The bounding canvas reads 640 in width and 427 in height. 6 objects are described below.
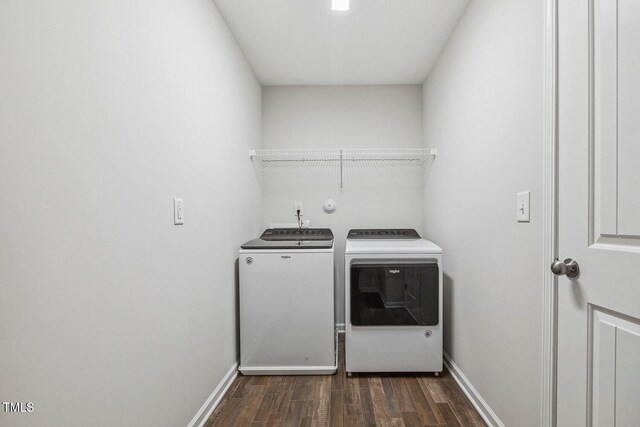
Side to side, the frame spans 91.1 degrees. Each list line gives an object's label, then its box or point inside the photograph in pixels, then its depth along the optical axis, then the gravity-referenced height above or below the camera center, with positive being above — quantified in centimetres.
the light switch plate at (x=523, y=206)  121 +1
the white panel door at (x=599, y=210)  80 +0
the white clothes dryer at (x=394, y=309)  198 -63
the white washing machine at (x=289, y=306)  205 -63
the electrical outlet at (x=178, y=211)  133 +0
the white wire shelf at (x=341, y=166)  281 +40
